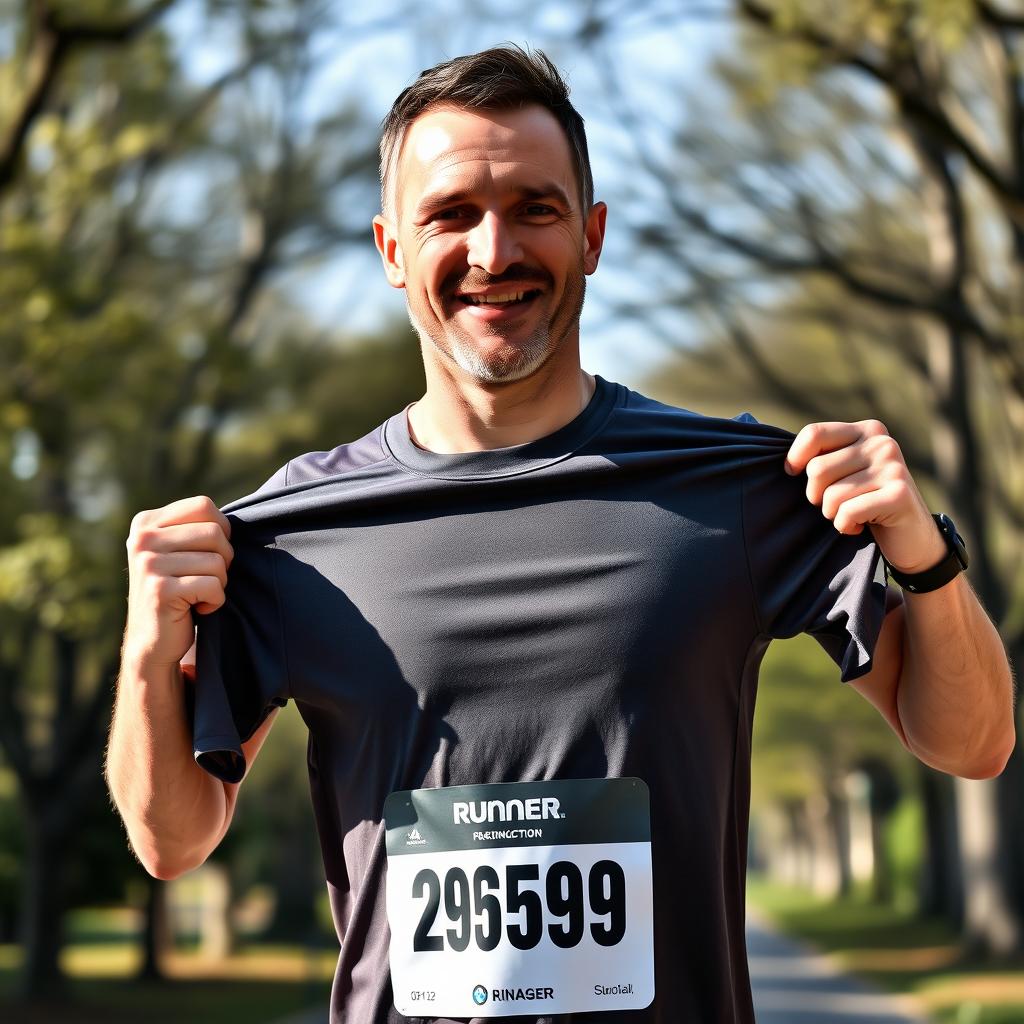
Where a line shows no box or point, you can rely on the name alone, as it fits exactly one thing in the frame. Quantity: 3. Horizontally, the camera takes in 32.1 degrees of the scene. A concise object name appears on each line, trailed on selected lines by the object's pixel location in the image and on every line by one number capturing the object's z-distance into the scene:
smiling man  2.86
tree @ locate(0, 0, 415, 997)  14.25
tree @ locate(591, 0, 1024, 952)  17.91
